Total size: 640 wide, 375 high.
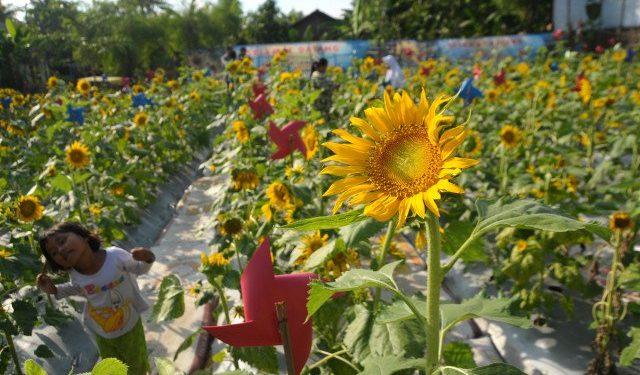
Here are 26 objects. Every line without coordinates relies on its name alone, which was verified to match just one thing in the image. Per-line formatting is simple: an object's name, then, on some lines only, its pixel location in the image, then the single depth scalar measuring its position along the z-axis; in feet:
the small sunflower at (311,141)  8.48
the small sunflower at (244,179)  7.75
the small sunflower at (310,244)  6.40
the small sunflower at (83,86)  21.03
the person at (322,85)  19.16
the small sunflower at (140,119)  16.84
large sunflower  2.84
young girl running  6.54
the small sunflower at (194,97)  22.52
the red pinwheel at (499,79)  15.01
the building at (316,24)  108.17
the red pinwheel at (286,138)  6.78
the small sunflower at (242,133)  10.16
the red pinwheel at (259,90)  13.95
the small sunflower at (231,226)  6.51
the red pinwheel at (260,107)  11.62
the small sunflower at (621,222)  6.90
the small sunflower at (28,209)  8.27
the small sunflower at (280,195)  7.34
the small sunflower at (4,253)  6.72
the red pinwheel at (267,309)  2.85
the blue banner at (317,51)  48.80
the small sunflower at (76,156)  11.05
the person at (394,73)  17.24
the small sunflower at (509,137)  10.57
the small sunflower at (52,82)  21.29
